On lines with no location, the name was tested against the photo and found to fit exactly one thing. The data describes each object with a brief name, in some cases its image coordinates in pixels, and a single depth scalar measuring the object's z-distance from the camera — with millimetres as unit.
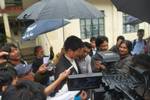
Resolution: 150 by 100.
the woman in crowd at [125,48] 2258
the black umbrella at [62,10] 1896
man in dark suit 1601
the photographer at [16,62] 1625
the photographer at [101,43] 2519
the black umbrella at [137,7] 1043
